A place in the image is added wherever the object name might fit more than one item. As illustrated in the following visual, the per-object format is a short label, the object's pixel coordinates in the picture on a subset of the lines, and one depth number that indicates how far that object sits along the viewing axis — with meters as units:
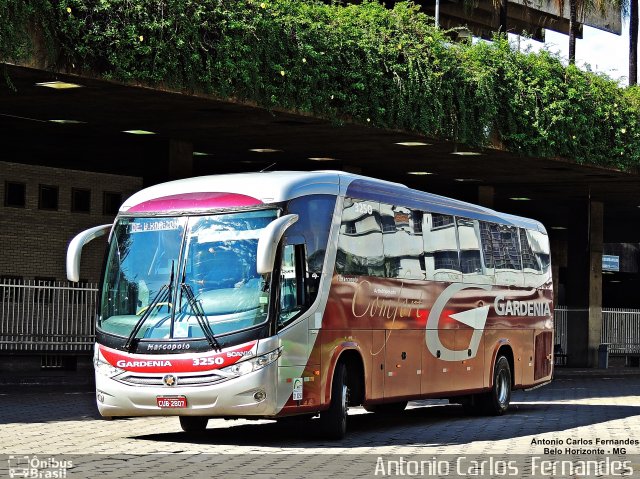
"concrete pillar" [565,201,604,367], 47.19
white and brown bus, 16.64
